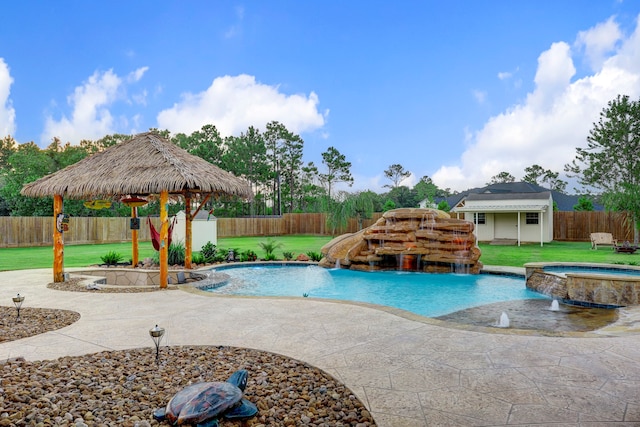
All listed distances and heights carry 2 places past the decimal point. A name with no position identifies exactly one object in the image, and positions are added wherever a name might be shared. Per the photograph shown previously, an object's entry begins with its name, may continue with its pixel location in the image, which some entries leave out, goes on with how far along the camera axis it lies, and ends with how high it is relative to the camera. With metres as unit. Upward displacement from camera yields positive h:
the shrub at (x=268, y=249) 12.98 -0.95
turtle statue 2.30 -1.08
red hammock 9.01 -0.37
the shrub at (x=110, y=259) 10.89 -1.03
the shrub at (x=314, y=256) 13.05 -1.17
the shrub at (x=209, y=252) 12.10 -0.97
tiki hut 7.67 +0.84
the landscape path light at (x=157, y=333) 3.27 -0.91
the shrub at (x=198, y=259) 11.48 -1.11
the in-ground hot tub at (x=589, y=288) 6.77 -1.22
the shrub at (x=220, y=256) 12.18 -1.08
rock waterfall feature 11.10 -0.76
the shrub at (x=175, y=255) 11.12 -0.96
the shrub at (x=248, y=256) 12.48 -1.12
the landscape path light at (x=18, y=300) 4.80 -0.94
